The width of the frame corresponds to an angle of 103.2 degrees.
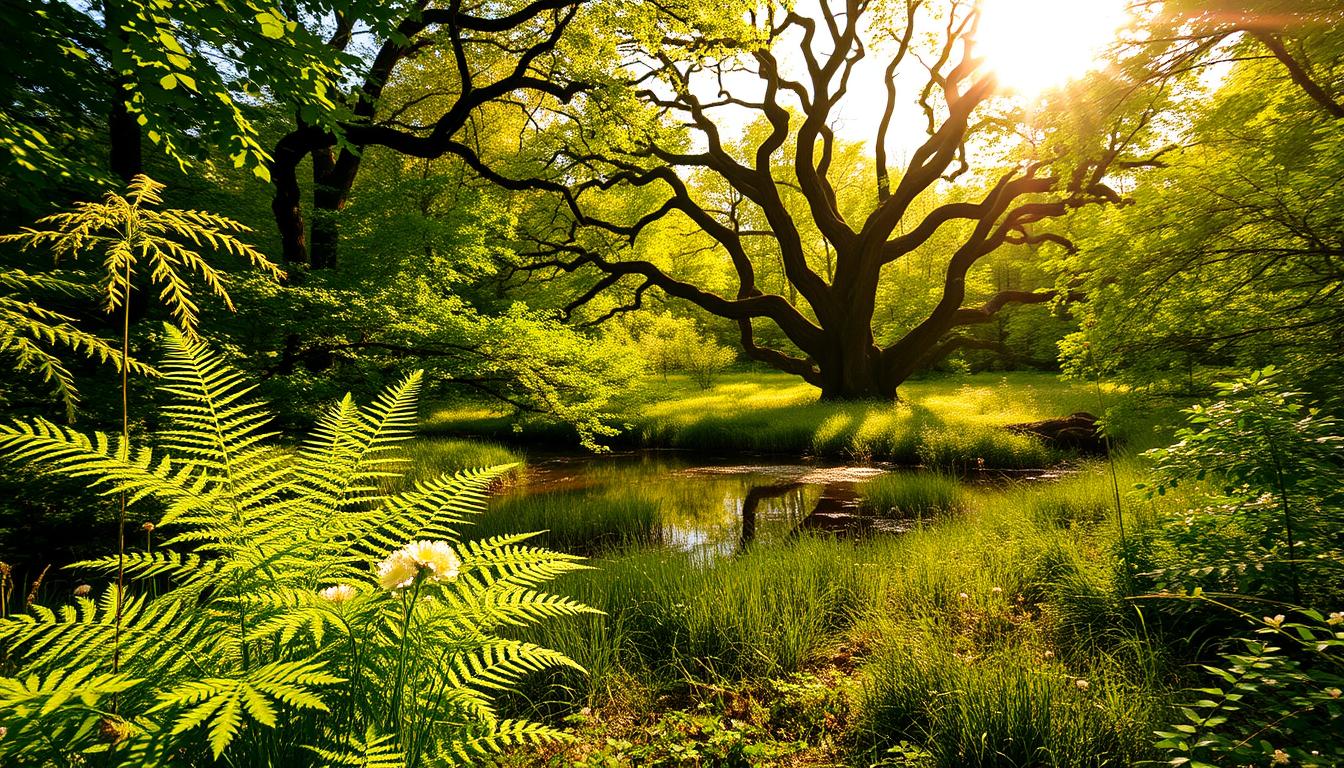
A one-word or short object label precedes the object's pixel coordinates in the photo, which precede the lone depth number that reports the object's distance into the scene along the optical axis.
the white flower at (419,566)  1.11
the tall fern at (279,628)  0.99
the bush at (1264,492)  2.47
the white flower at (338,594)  1.28
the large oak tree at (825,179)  13.45
